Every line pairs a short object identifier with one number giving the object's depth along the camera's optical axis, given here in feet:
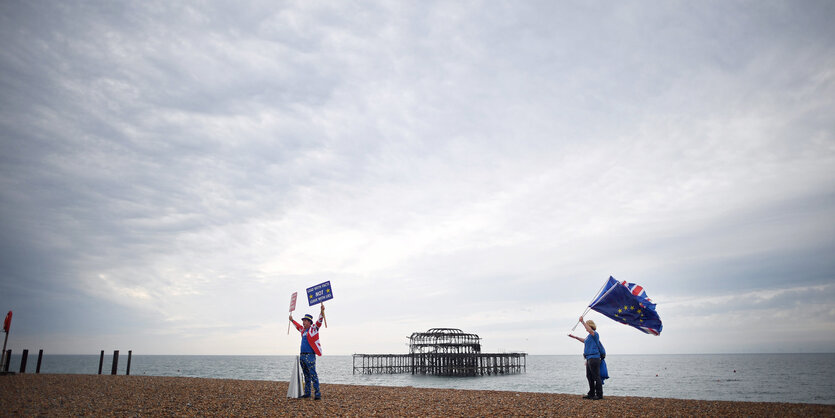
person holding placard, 43.80
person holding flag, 47.47
